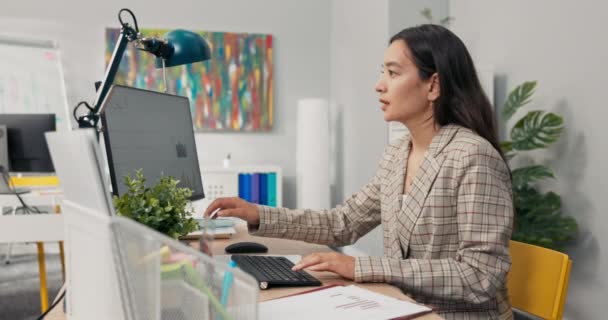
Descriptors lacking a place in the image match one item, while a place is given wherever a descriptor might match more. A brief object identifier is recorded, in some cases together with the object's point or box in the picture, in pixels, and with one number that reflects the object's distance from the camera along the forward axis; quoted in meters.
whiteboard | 4.33
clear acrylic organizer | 0.44
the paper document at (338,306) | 0.84
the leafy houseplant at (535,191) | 2.38
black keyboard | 1.02
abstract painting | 4.56
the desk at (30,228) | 2.03
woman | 1.12
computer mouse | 1.38
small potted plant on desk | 0.87
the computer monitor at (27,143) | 2.88
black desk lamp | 1.41
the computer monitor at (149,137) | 1.24
